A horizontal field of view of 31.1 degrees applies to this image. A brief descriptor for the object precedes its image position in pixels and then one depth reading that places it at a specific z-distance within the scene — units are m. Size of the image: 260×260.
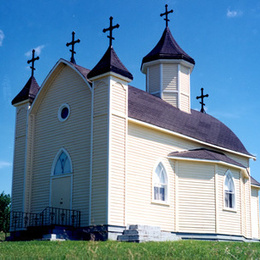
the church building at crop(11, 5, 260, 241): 17.33
